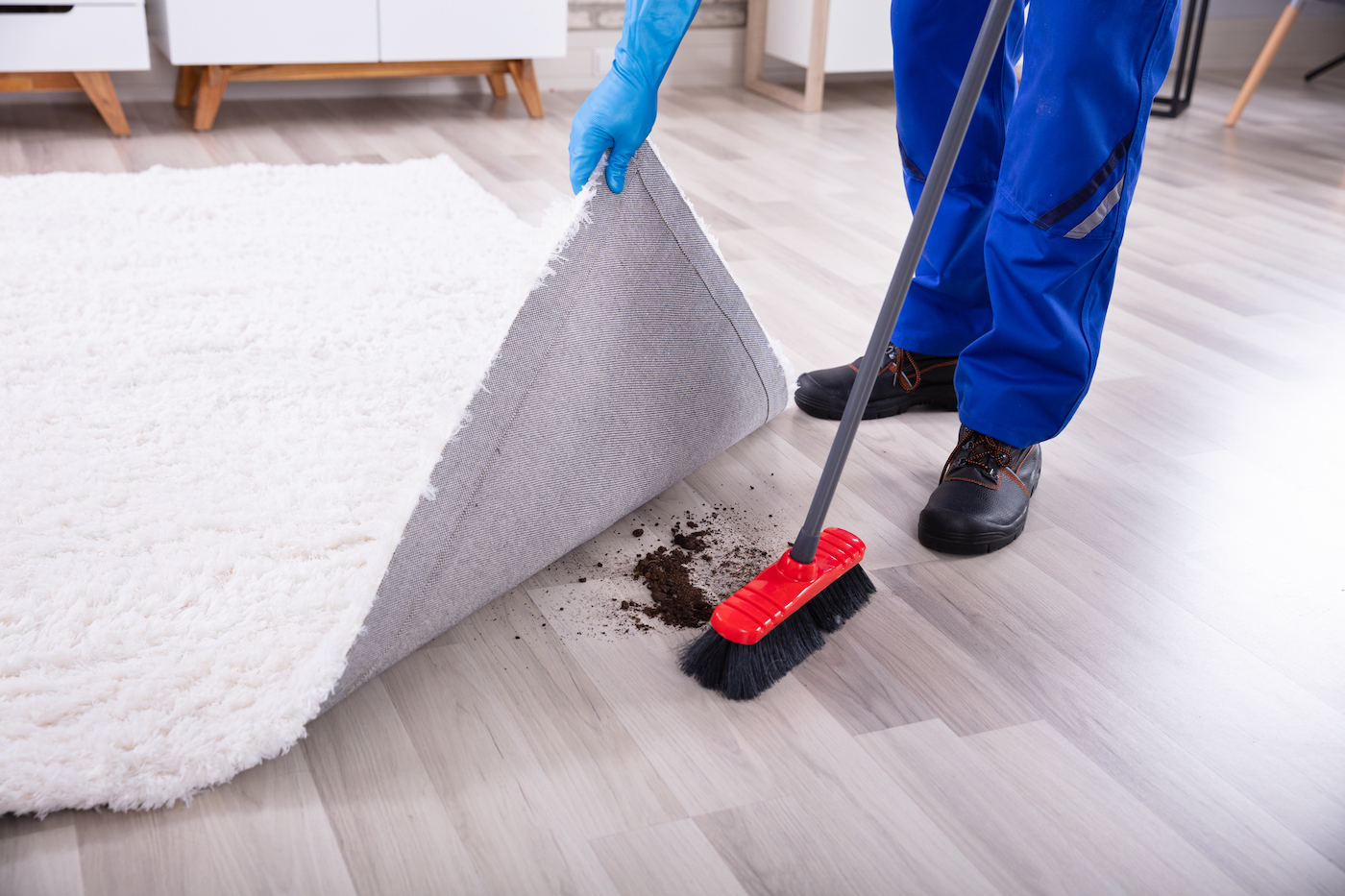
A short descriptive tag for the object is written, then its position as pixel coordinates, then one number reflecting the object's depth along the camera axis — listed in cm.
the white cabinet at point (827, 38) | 335
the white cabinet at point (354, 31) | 270
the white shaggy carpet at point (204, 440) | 87
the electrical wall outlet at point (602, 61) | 358
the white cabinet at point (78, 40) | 253
